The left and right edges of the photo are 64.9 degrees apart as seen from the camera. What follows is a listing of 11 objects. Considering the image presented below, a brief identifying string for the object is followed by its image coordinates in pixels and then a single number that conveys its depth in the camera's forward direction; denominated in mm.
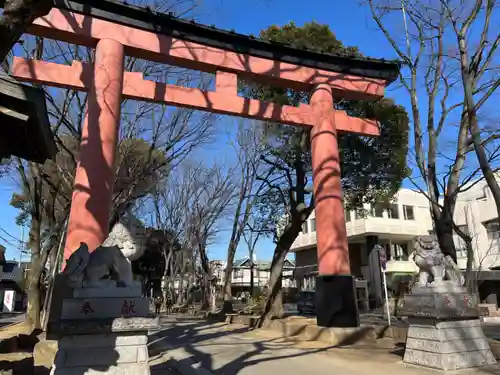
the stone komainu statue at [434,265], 6410
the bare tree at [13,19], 2756
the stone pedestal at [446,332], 5945
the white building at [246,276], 50081
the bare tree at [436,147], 7820
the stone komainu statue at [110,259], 4516
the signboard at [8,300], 33528
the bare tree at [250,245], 23134
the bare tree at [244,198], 16547
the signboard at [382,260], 13272
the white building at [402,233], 25969
